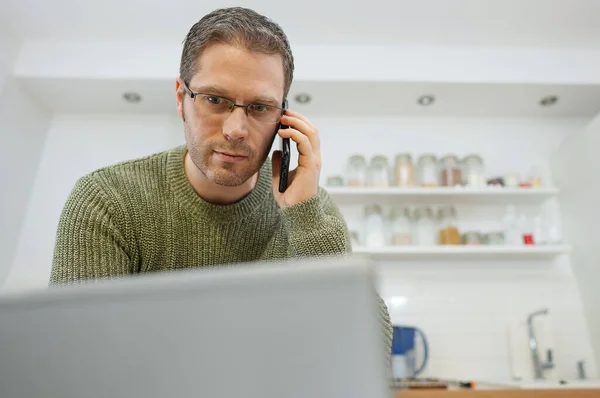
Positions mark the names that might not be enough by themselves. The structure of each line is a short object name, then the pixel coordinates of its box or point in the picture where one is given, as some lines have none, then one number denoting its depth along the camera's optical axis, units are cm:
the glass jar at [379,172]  249
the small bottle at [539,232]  245
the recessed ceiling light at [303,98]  258
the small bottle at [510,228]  246
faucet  214
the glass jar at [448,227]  239
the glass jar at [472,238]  239
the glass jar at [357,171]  249
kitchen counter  151
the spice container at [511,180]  252
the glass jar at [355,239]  240
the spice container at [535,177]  254
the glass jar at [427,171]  248
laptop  21
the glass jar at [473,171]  250
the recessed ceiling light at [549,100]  261
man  83
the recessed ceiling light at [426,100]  260
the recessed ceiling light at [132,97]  259
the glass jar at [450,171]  250
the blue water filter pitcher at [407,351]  211
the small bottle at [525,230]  243
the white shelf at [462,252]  232
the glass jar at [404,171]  249
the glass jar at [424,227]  245
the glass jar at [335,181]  248
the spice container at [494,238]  241
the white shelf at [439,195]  242
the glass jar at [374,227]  238
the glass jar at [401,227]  240
